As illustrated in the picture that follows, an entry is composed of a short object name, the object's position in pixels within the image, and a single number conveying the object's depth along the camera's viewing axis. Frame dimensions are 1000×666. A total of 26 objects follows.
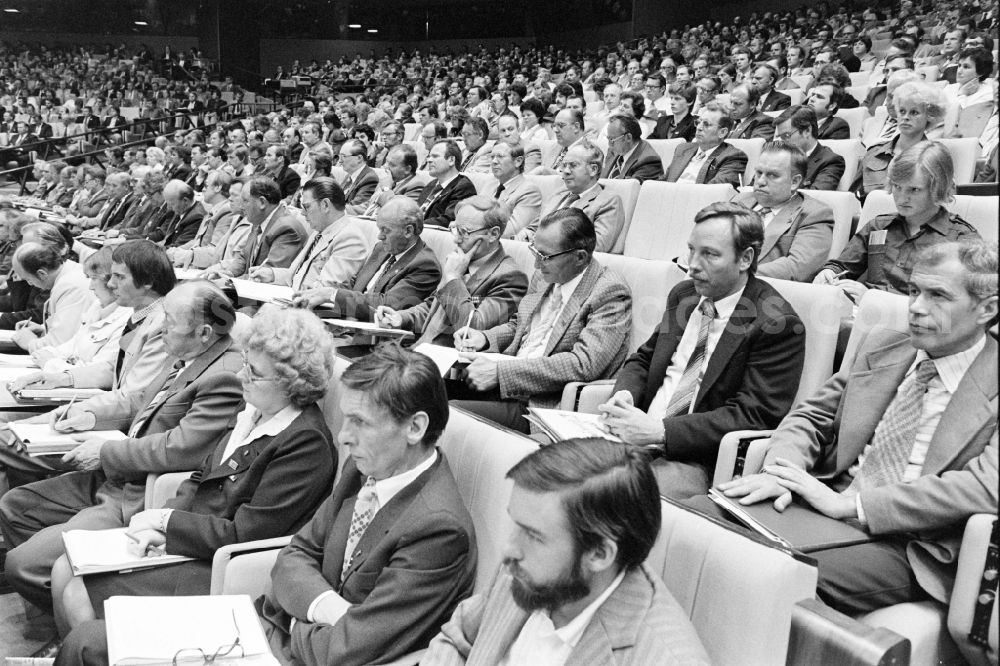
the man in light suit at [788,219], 3.15
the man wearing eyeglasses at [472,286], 3.34
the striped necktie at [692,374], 2.35
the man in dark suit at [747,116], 5.37
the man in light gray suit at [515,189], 4.62
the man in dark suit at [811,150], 4.17
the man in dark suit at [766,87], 6.38
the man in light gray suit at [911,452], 1.55
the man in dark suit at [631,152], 4.83
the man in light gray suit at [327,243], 4.33
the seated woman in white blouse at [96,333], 3.55
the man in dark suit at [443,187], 5.11
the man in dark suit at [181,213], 6.45
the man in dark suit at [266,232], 4.91
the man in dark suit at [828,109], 5.25
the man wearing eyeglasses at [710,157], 4.57
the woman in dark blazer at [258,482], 2.06
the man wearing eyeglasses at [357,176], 6.28
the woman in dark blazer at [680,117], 6.26
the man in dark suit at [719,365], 2.21
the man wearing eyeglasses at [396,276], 3.74
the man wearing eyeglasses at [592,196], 3.99
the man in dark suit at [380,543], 1.60
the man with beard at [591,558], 1.19
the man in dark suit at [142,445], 2.46
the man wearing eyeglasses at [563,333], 2.79
